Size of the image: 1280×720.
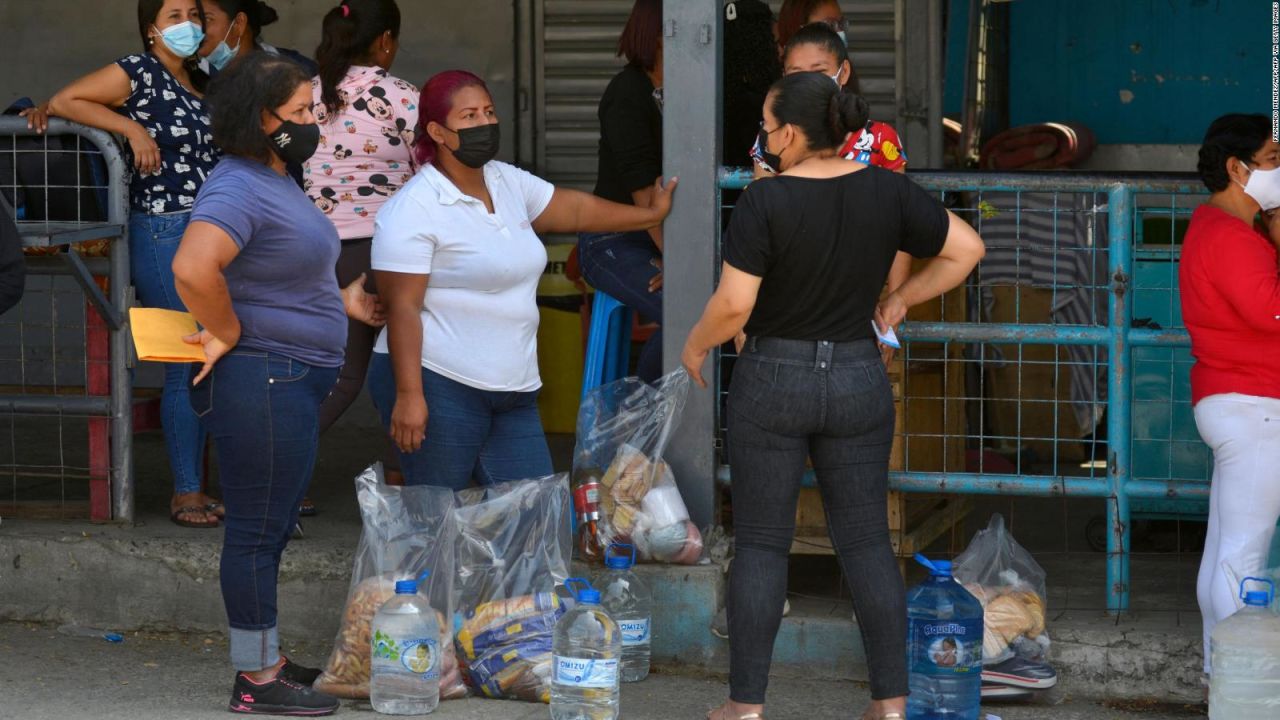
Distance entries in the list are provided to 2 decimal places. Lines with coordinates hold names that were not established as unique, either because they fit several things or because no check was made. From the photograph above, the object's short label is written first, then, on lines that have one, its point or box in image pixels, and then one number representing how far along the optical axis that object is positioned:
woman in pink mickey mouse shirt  10.59
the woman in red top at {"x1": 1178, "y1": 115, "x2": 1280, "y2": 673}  8.69
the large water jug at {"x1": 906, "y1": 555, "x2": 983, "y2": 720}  8.94
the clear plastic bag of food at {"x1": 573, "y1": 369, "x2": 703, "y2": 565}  9.87
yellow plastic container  15.63
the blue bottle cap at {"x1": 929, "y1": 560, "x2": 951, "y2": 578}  9.02
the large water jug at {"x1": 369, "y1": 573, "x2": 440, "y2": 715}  8.96
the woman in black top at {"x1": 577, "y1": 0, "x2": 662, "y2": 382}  10.22
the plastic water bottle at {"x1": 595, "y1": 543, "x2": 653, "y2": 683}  9.68
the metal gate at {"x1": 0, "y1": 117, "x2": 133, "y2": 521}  10.56
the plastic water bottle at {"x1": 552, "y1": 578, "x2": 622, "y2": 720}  8.76
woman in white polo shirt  9.19
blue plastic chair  10.77
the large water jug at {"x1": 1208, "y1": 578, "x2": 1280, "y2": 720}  8.63
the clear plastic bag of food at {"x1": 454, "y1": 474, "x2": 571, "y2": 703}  9.39
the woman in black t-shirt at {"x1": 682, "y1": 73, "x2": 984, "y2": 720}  8.07
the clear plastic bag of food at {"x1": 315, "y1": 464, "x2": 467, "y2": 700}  9.27
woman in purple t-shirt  8.26
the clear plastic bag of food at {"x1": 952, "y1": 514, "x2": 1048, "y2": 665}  9.40
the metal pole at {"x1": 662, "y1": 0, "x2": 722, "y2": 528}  9.88
